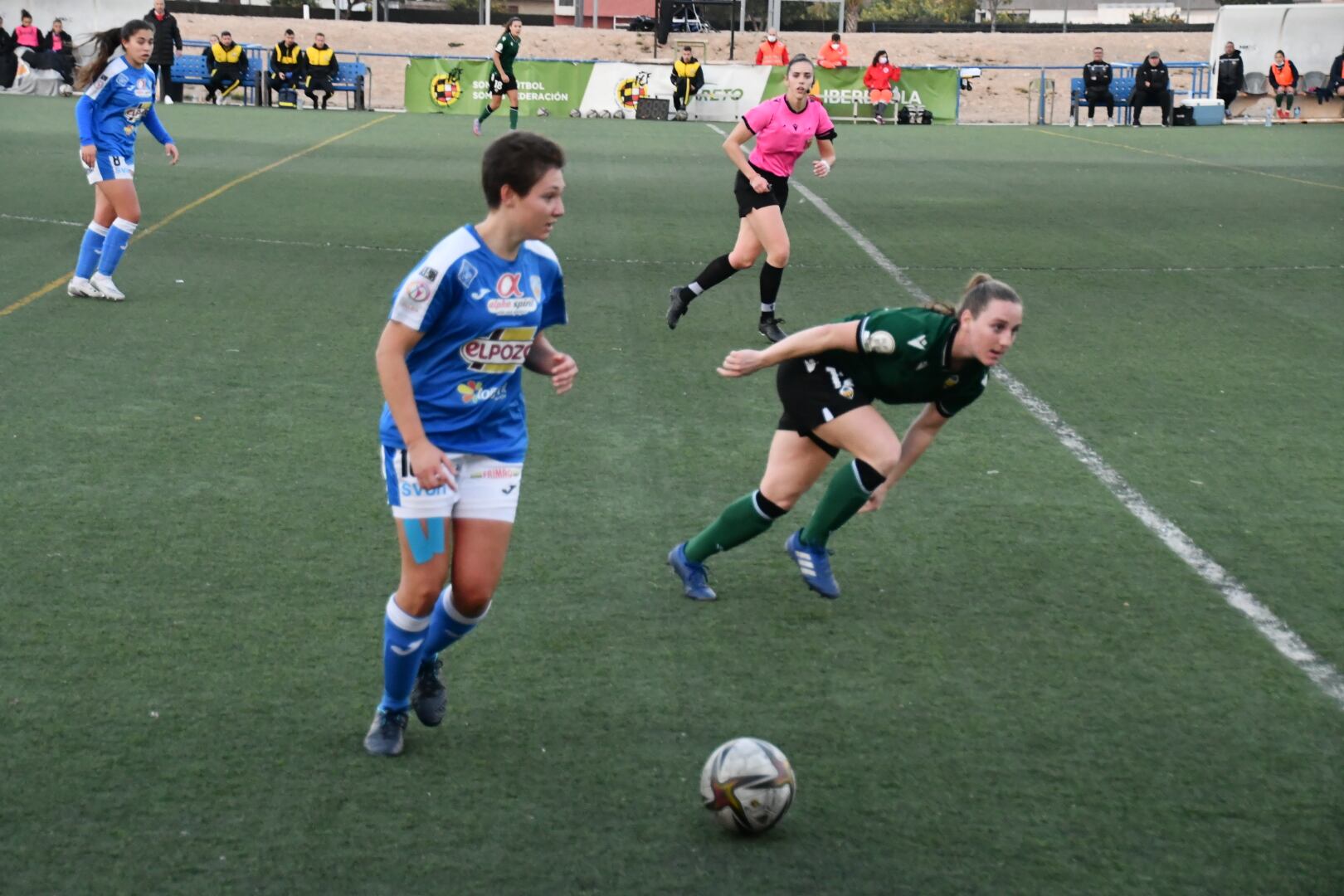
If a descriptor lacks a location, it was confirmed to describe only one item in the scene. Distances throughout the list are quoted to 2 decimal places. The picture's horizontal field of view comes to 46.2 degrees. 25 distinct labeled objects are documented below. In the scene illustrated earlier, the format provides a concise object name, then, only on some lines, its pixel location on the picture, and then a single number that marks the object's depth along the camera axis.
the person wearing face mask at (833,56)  41.44
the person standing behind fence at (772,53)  42.97
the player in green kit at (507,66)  29.77
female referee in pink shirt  11.16
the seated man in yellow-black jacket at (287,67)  39.56
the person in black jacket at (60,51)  40.66
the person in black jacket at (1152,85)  39.06
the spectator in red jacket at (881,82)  39.78
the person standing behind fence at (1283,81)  40.69
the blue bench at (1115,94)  40.53
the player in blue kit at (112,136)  11.31
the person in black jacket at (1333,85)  39.94
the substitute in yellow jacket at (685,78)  39.38
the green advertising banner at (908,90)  41.03
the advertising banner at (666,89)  40.19
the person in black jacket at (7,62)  41.06
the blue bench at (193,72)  40.75
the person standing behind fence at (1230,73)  41.41
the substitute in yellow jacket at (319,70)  39.56
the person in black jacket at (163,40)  36.41
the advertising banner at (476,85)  40.09
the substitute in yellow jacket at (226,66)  39.59
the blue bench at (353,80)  40.75
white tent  41.81
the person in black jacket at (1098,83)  39.31
